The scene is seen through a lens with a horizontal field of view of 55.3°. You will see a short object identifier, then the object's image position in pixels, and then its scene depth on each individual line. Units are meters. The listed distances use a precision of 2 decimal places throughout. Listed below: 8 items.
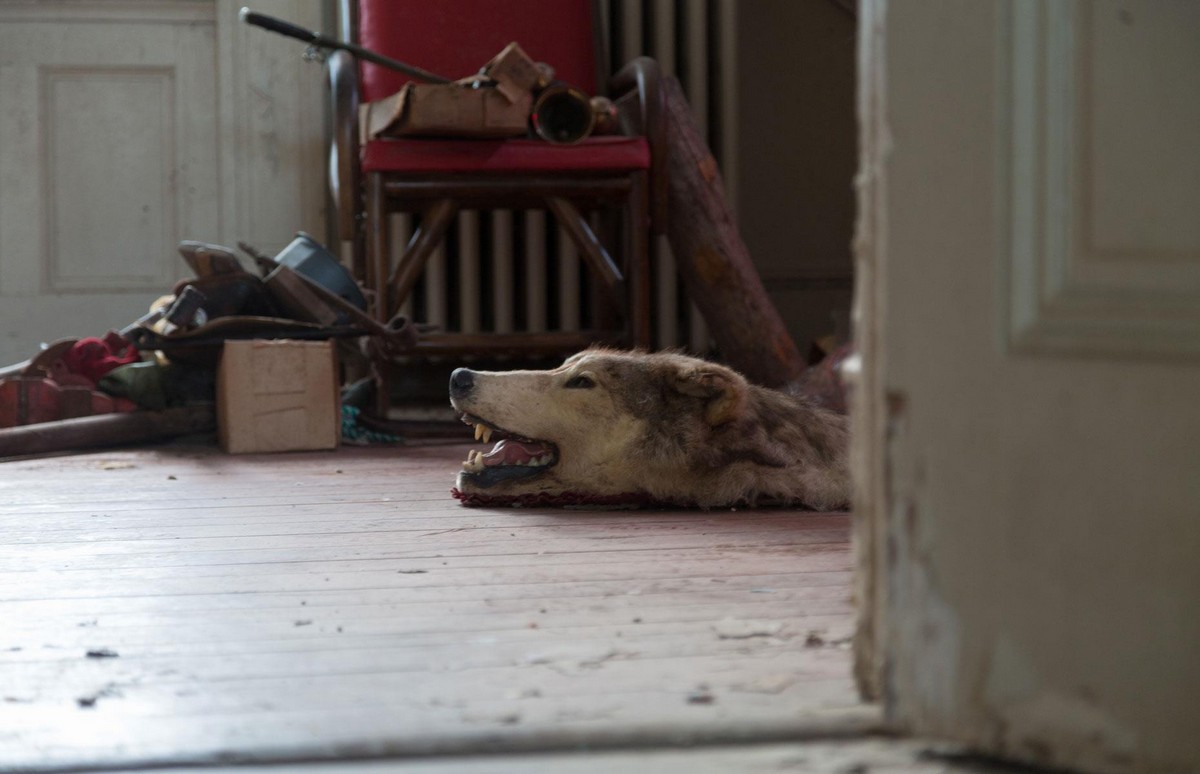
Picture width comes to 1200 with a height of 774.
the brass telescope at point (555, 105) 3.62
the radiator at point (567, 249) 4.79
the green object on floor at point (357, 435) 3.66
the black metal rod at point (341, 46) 3.77
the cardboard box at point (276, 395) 3.33
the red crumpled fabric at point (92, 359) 3.62
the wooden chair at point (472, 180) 3.64
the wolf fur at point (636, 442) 2.26
